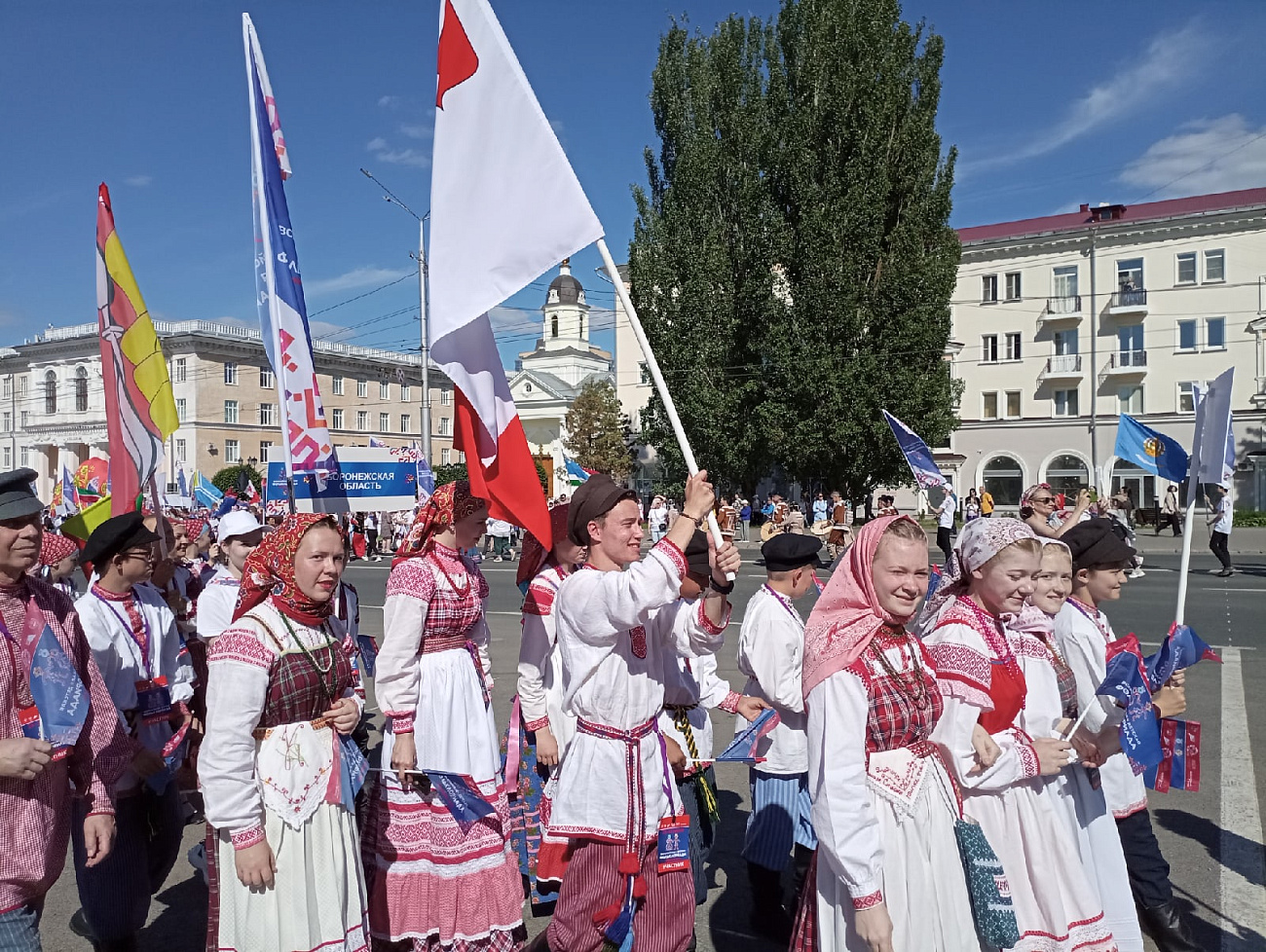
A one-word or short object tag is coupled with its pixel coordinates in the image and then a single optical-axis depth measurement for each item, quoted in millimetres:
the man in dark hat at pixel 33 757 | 2803
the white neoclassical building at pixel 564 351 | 80500
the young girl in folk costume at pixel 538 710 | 4473
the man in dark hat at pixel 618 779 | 3330
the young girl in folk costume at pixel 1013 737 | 3004
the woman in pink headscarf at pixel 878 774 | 2645
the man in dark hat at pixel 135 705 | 3900
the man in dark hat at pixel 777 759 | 4293
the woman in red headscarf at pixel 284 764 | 3039
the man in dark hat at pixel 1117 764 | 3783
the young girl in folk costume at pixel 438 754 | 3947
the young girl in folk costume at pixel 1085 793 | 3389
